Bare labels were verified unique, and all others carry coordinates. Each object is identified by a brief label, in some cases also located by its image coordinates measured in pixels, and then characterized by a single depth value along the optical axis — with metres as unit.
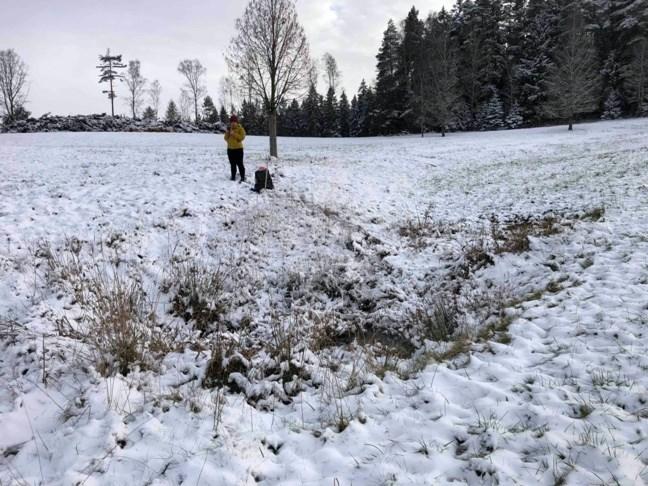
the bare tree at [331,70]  59.04
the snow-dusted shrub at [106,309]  4.25
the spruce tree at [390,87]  44.72
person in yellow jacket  11.34
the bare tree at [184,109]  65.36
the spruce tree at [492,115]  41.41
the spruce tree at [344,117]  54.94
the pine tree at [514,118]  40.12
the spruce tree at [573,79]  31.30
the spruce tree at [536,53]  40.44
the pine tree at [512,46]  42.06
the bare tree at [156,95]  64.47
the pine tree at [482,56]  42.22
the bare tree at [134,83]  54.12
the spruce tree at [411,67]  41.50
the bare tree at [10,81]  42.41
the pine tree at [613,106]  37.53
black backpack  11.23
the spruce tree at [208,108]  62.42
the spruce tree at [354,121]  54.00
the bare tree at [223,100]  63.16
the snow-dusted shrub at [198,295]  6.15
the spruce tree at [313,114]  54.12
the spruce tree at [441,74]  36.96
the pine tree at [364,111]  48.22
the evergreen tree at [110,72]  46.38
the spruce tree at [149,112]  65.88
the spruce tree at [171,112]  68.44
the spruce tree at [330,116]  53.38
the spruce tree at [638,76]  34.06
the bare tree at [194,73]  56.62
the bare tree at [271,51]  15.57
